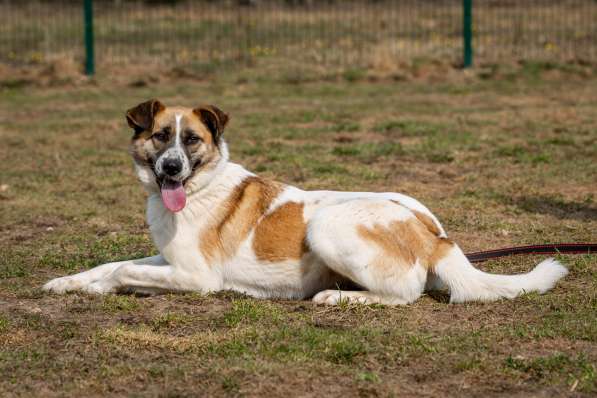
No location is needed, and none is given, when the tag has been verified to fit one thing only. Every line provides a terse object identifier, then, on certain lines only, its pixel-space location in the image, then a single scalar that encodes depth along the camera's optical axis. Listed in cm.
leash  701
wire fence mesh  1980
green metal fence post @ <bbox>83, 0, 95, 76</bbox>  1880
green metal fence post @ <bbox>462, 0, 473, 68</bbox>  1877
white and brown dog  576
